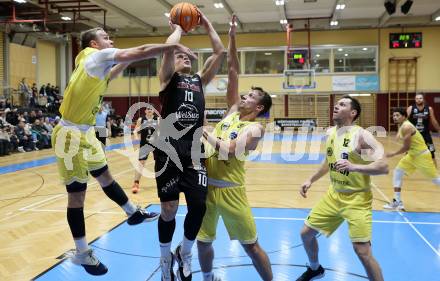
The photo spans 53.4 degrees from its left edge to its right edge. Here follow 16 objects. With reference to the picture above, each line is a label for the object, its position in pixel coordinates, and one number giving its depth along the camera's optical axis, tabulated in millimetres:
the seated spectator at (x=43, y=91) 22503
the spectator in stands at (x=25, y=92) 21438
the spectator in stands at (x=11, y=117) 16422
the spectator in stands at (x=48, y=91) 22859
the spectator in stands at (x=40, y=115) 17531
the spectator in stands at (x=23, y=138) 15867
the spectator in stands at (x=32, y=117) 17625
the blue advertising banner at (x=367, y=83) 26359
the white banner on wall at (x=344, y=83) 26562
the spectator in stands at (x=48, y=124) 17297
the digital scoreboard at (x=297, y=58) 25812
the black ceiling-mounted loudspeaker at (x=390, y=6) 18219
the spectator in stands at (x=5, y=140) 14503
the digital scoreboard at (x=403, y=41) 24969
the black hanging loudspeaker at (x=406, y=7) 17938
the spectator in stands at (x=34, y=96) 21031
